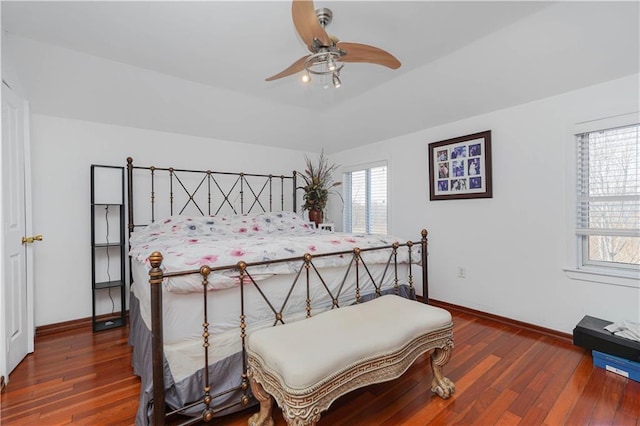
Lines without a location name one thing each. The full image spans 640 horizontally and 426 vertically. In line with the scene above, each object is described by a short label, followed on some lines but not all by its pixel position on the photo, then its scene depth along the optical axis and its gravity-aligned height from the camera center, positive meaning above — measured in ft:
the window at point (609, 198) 7.91 +0.28
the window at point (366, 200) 14.38 +0.52
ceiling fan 5.38 +3.39
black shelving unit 10.25 -1.18
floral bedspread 5.57 -0.82
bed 5.16 -1.74
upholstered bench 4.20 -2.26
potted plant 13.91 +0.57
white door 6.95 -0.47
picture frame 10.52 +1.55
